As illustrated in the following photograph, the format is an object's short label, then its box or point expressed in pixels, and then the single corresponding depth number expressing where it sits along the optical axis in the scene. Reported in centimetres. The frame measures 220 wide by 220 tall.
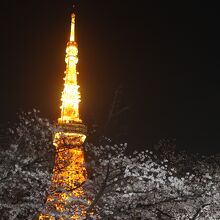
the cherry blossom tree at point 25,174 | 1222
